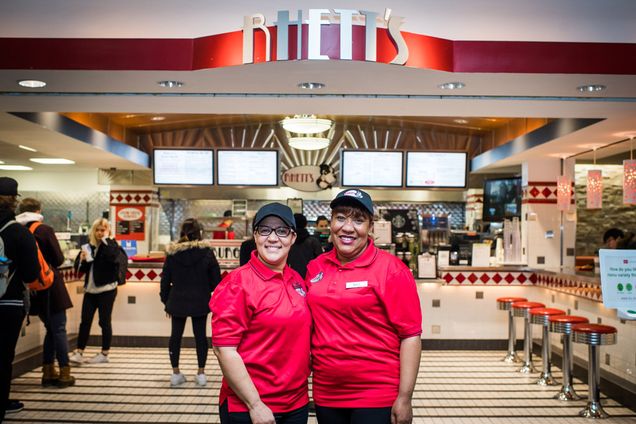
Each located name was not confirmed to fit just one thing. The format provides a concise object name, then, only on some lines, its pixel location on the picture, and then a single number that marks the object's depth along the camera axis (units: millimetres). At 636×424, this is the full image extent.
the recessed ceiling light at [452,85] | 4754
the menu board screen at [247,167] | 8875
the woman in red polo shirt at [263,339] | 2410
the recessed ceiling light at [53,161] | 9945
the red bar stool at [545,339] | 6281
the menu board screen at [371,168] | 8758
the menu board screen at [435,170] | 8820
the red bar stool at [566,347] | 5785
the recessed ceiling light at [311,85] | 4820
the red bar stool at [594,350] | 5254
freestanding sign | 3523
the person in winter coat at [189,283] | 5820
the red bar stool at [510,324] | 7336
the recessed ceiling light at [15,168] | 11711
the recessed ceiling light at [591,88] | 4773
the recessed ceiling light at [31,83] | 4852
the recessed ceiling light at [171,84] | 4824
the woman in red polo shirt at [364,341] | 2508
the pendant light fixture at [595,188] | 7715
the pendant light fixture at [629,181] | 6770
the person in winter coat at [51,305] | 5535
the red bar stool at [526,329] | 6861
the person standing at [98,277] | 6605
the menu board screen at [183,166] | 8898
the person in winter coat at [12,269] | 4250
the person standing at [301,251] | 5262
